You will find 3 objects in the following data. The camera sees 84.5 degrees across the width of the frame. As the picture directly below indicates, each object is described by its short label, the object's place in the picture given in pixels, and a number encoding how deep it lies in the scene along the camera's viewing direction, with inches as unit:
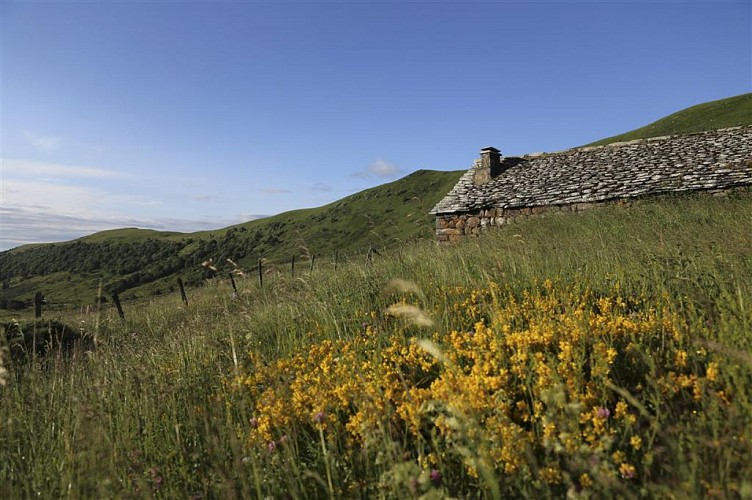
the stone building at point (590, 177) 704.4
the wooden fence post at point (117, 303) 661.4
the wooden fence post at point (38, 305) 657.0
